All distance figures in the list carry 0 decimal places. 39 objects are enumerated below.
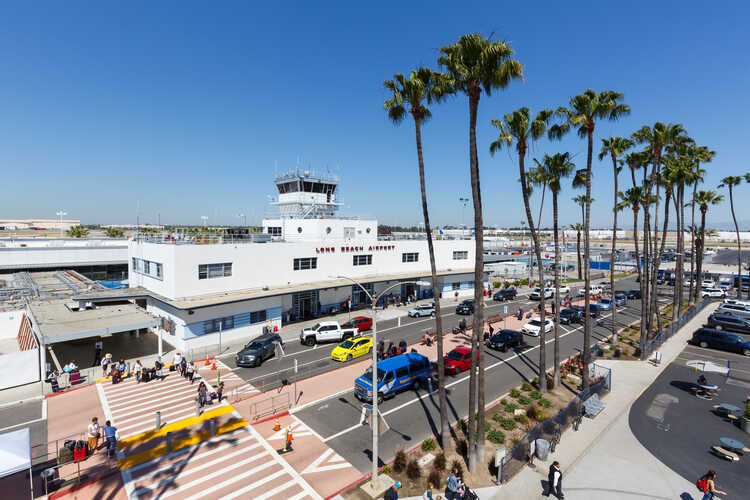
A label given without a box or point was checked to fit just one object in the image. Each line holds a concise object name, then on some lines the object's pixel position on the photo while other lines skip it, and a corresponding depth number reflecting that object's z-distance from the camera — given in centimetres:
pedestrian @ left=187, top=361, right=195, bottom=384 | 2500
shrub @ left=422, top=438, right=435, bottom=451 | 1705
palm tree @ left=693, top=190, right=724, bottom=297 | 4744
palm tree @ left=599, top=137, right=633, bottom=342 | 2822
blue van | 2205
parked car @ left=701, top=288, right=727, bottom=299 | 5792
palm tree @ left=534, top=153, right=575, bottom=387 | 2353
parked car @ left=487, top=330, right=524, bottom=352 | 3238
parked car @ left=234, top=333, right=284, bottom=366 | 2780
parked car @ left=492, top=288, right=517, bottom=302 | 5578
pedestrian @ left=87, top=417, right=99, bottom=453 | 1665
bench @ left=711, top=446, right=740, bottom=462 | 1656
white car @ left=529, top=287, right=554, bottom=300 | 5622
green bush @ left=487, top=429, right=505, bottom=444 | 1788
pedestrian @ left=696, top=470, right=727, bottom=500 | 1331
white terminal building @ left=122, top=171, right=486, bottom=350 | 3225
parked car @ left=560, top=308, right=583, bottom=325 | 4212
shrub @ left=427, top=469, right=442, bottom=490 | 1440
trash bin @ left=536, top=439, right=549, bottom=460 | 1644
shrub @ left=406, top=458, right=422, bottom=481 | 1499
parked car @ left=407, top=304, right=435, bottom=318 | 4416
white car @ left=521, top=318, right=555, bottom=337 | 3716
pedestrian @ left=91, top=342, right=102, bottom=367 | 2853
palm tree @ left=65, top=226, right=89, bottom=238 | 8894
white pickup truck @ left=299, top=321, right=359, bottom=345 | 3325
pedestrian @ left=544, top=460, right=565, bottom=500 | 1388
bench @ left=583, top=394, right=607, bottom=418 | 2069
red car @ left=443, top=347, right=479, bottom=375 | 2688
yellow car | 2909
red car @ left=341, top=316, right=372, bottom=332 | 3616
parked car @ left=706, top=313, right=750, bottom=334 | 3778
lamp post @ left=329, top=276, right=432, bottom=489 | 1403
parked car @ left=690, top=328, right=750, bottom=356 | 3222
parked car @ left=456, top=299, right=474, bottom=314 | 4517
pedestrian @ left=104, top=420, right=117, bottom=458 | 1666
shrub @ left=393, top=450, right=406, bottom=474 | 1544
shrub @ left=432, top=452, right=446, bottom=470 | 1562
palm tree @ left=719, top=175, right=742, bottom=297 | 4759
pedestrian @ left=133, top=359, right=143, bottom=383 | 2531
